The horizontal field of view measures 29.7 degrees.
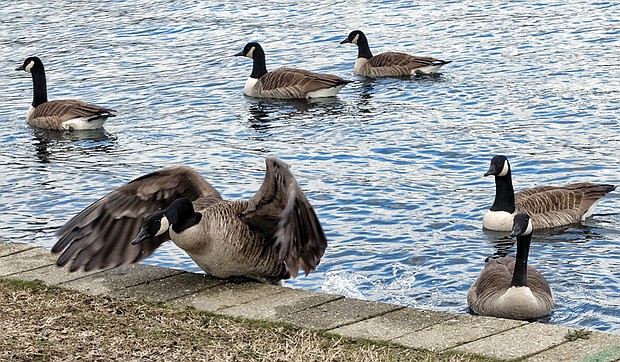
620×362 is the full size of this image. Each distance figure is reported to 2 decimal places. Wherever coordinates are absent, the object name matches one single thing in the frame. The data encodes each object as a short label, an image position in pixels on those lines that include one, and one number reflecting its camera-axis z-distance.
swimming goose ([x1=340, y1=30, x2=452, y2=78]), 20.89
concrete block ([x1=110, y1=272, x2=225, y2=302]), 7.42
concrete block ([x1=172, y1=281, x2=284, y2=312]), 7.24
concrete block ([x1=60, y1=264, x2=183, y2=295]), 7.60
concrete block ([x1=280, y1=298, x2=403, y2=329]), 6.73
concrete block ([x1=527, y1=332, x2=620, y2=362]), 5.98
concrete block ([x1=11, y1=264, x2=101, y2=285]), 7.73
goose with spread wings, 7.54
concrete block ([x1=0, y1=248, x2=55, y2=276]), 8.02
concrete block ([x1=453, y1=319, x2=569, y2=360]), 6.11
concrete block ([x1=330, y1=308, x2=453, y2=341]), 6.50
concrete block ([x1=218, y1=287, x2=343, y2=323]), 6.93
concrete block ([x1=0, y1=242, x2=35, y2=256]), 8.51
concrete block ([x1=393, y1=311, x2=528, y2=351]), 6.31
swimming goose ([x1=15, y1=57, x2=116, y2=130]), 18.19
